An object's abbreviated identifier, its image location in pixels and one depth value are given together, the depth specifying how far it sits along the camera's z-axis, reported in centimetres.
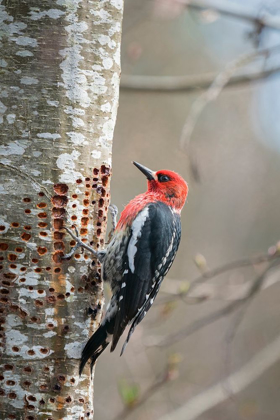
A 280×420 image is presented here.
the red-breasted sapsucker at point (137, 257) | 554
